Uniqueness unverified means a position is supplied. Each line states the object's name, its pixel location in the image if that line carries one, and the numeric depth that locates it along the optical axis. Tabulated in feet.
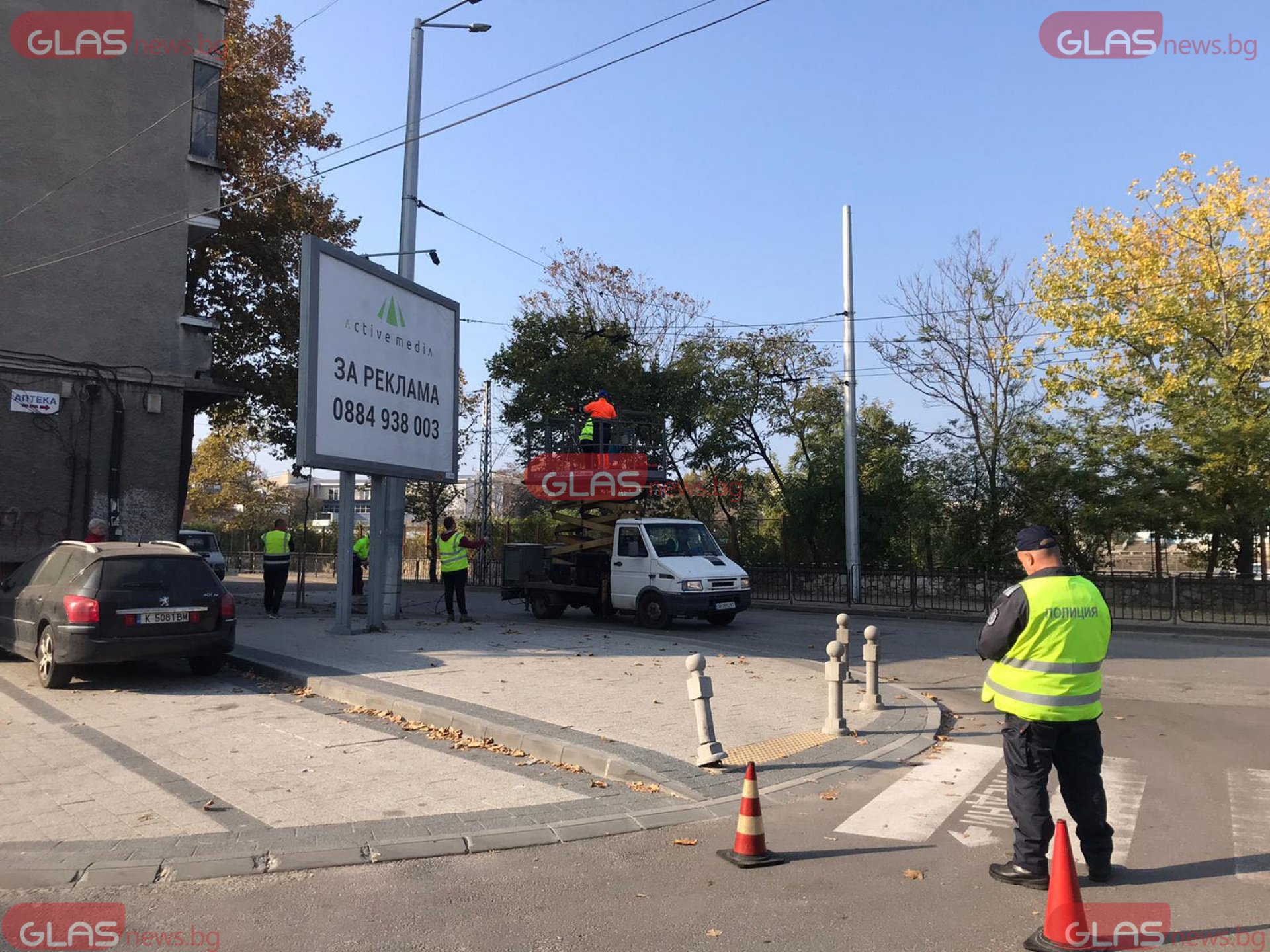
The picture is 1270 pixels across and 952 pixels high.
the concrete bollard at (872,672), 30.35
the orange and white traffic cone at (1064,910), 12.46
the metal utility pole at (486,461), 98.27
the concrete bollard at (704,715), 22.47
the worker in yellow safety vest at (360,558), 64.59
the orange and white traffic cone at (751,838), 16.31
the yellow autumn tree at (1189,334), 67.72
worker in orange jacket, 67.72
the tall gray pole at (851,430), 76.64
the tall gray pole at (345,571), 46.60
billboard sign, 41.96
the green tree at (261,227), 69.97
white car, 83.09
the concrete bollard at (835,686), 26.30
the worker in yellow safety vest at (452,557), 55.26
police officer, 15.43
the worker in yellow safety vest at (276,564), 56.85
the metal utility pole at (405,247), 53.62
